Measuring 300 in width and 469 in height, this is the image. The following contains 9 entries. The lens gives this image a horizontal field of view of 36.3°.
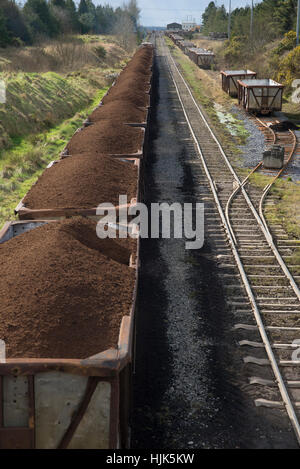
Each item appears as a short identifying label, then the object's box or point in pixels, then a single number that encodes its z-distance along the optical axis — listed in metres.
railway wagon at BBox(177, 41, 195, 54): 71.20
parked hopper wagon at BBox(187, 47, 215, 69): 48.56
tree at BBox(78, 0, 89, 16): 114.50
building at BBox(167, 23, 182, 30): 192.38
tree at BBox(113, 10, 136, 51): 86.00
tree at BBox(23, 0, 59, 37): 56.41
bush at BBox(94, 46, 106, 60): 52.75
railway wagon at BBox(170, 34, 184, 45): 93.44
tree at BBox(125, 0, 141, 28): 160.02
